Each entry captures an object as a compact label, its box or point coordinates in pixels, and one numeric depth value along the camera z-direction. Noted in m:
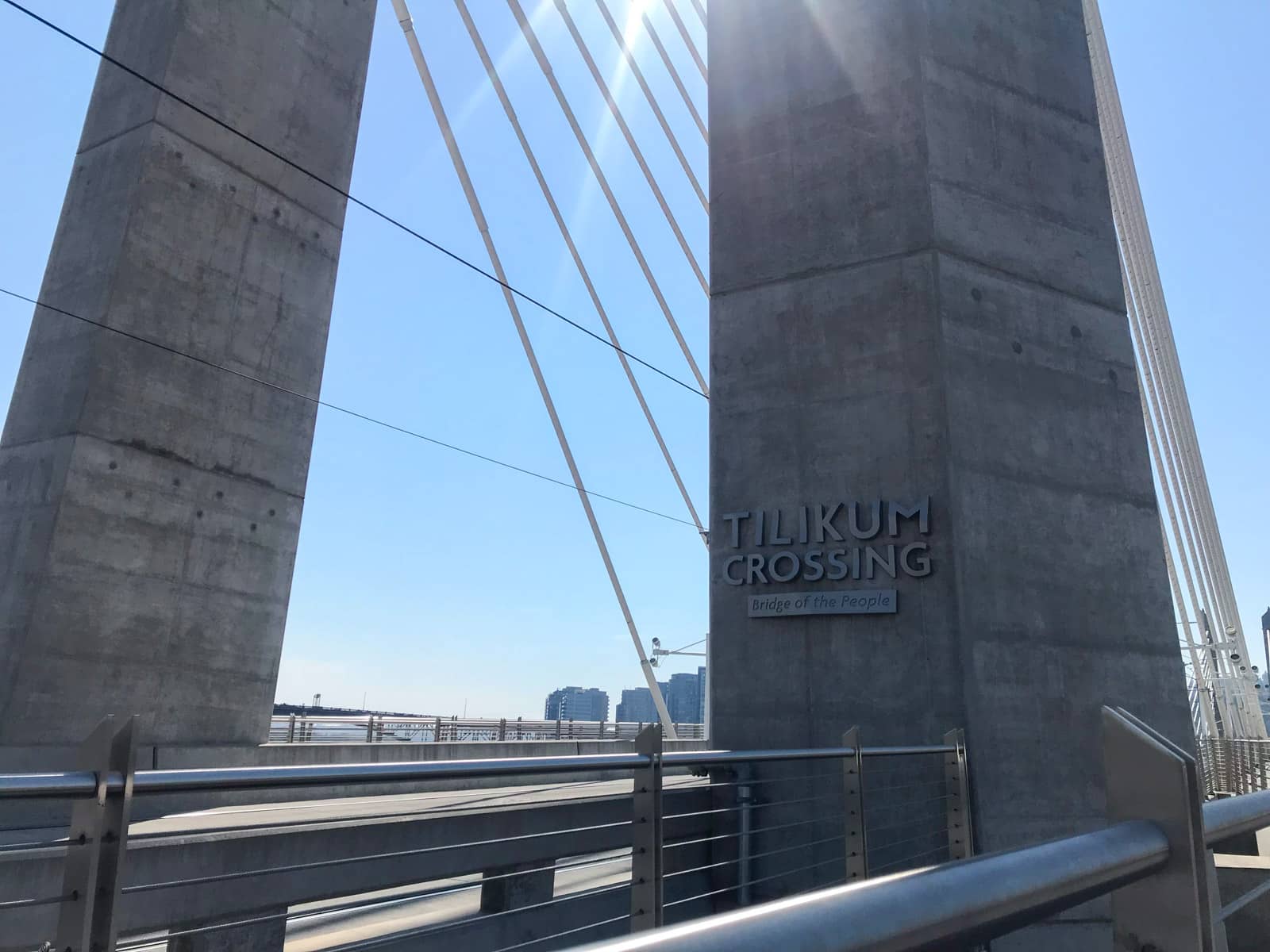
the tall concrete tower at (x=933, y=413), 6.17
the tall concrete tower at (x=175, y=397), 8.52
